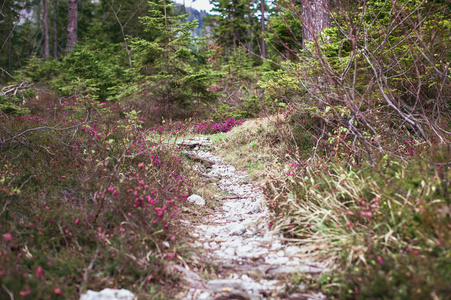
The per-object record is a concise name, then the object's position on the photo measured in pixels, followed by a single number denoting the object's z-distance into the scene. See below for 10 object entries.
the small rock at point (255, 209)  4.47
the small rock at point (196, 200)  4.73
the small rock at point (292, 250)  3.12
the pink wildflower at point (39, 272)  2.34
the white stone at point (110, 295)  2.29
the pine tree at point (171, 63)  9.72
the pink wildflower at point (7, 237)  2.56
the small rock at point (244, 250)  3.29
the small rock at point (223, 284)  2.60
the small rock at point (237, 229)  3.86
